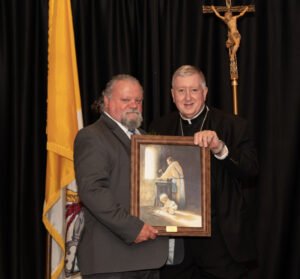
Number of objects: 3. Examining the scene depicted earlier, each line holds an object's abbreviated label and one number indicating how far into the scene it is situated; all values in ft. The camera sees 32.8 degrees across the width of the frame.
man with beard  8.43
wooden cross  13.03
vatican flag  12.50
